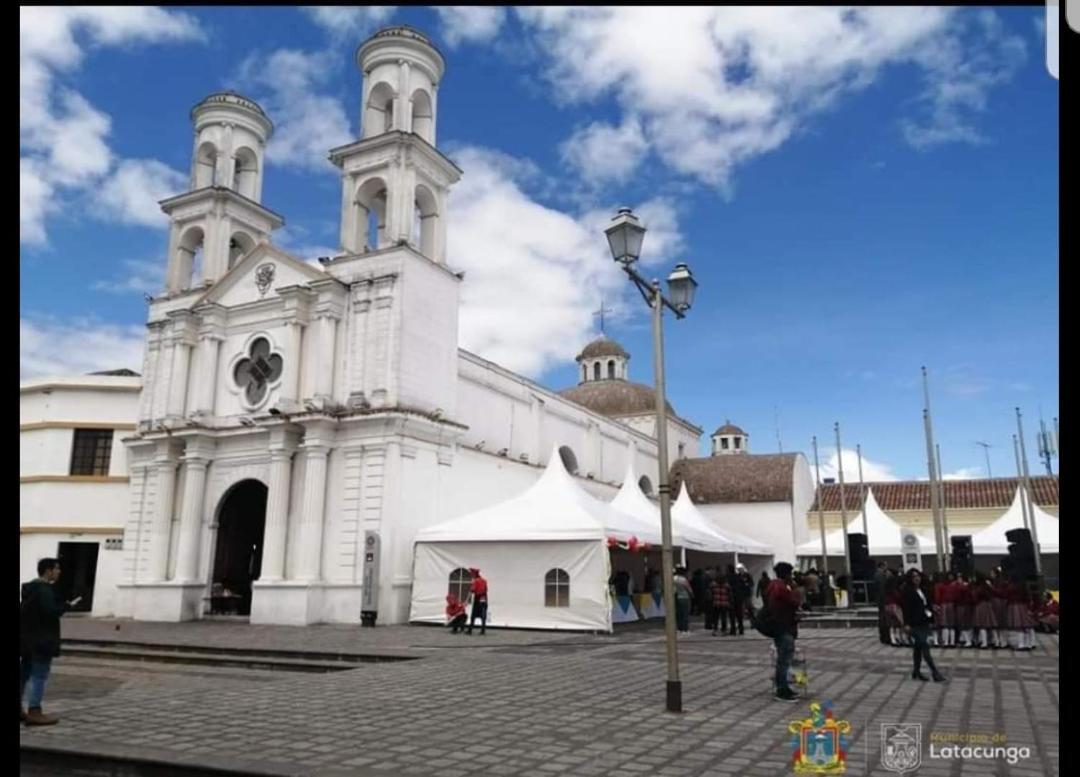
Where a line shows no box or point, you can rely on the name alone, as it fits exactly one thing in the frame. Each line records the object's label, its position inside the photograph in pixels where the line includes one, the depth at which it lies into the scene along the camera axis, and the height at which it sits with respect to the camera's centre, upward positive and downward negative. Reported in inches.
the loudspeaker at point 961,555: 863.7 +24.2
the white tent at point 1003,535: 1194.6 +63.4
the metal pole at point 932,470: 965.3 +141.7
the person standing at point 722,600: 783.1 -21.8
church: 933.2 +207.2
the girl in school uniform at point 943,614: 647.1 -28.0
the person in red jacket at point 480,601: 756.0 -23.7
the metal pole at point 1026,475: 1072.6 +141.2
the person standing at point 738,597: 765.3 -18.4
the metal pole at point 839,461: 1315.2 +205.0
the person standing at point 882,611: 647.1 -26.8
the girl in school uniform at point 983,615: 639.8 -27.9
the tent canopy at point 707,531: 1073.0 +61.4
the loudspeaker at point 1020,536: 753.0 +39.3
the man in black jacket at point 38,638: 321.7 -25.9
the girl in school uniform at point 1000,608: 637.3 -22.4
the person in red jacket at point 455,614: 779.4 -37.4
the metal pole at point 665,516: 339.0 +26.6
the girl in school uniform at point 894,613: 641.9 -27.4
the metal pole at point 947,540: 1364.7 +68.5
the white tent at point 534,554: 784.9 +20.7
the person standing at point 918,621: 424.5 -22.0
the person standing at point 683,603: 783.7 -25.0
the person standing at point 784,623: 374.3 -20.8
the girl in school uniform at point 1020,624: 624.4 -33.7
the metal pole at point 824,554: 1277.1 +37.1
